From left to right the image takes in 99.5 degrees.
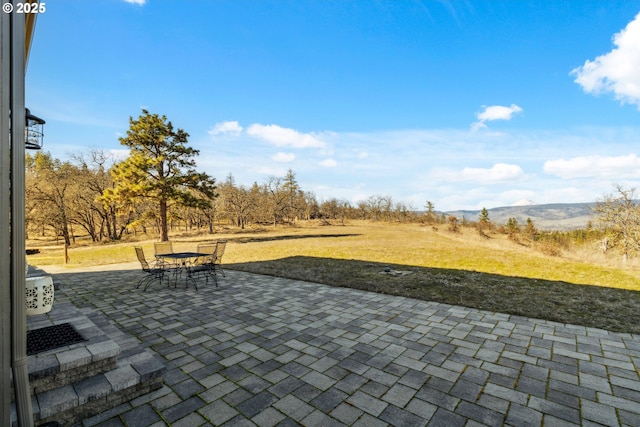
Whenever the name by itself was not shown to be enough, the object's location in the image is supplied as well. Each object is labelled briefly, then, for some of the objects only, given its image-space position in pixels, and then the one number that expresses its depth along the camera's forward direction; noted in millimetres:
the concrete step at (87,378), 1995
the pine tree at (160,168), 15914
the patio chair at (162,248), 7531
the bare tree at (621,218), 15859
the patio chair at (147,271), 5750
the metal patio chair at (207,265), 6130
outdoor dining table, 6478
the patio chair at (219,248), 6938
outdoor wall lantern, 2854
